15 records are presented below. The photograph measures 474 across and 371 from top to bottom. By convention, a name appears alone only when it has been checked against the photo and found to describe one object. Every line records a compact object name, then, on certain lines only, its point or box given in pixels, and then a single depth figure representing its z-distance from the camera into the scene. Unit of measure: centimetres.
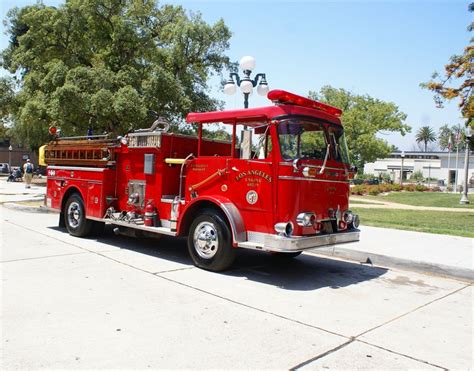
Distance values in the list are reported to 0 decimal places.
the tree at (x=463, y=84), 1597
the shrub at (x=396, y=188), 4062
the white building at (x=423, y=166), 6750
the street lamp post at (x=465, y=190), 2548
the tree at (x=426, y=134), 14738
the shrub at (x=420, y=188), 4191
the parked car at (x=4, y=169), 5723
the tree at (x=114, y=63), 2047
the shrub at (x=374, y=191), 3519
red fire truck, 658
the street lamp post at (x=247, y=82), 1251
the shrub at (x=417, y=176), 7793
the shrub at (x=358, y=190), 3541
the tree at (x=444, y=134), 12865
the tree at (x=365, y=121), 5556
